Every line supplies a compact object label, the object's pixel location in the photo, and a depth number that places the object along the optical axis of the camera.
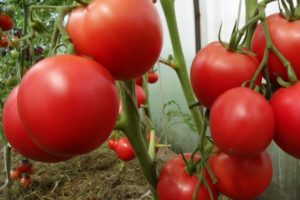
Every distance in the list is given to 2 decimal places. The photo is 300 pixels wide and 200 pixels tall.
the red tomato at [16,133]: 0.35
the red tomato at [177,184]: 0.51
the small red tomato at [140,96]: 0.76
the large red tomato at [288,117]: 0.34
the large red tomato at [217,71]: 0.38
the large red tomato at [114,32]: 0.32
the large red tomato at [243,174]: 0.45
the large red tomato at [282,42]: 0.37
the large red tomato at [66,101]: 0.30
